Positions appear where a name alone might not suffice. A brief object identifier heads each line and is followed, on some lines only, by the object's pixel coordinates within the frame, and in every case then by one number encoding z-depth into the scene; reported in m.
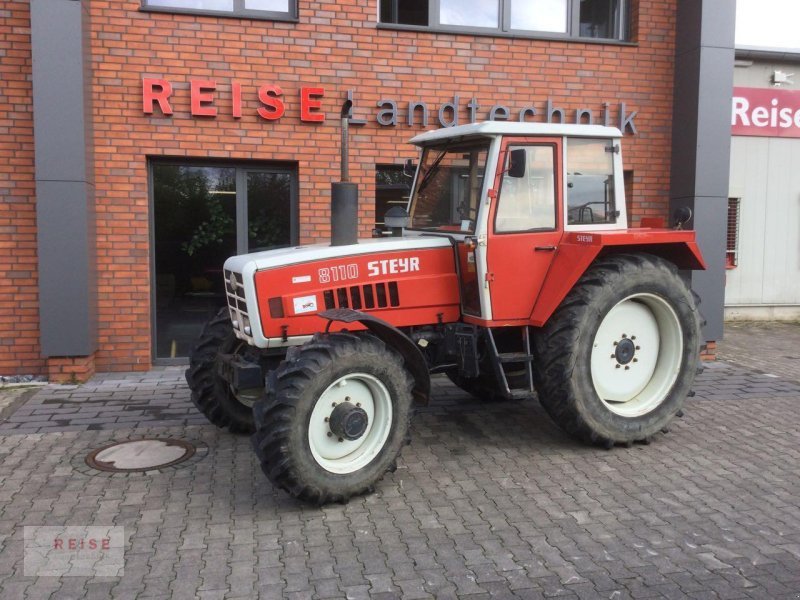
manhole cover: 5.32
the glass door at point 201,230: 8.48
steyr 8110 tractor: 4.64
